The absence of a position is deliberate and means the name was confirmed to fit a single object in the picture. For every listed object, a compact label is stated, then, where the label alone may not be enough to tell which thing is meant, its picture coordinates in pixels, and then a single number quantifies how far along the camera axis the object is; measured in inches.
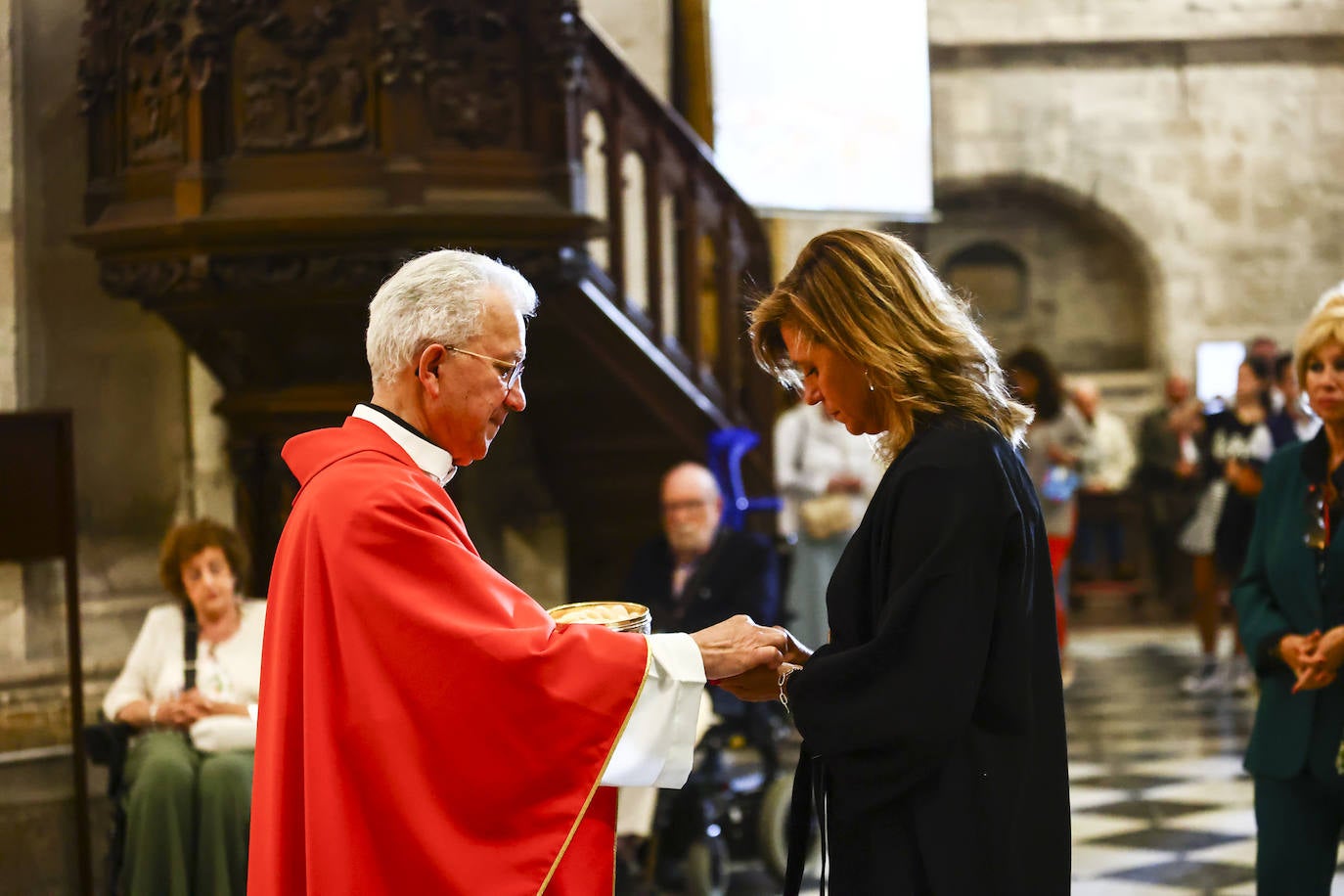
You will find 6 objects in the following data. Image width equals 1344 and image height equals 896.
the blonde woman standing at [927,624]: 80.8
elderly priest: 90.9
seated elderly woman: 168.7
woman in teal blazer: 126.9
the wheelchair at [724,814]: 185.8
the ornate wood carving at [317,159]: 196.2
